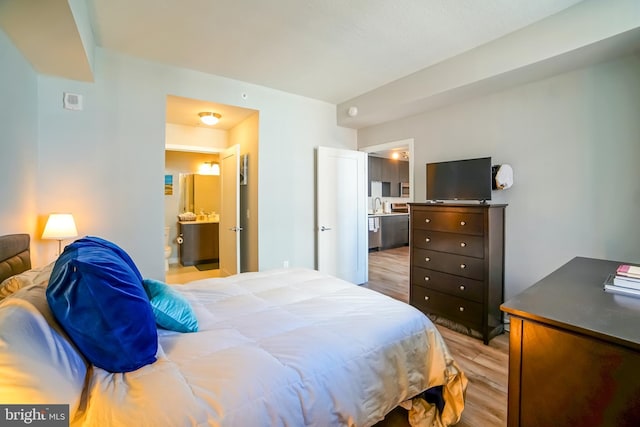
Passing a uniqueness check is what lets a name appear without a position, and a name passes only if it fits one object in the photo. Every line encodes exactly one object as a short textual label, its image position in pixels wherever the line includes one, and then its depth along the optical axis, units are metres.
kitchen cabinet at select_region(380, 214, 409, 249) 7.32
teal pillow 1.41
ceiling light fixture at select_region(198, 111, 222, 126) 3.75
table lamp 2.44
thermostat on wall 2.67
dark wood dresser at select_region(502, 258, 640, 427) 0.91
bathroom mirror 6.27
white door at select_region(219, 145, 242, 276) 3.85
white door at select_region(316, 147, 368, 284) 4.15
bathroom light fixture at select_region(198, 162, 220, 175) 6.34
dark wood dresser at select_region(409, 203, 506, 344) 2.71
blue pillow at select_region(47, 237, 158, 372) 1.01
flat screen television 2.86
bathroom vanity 5.75
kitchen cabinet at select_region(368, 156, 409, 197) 7.54
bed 0.90
